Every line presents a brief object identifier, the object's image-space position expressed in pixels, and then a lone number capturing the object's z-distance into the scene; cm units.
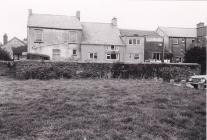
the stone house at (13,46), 5739
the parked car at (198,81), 2012
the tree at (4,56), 4745
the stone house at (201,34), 5144
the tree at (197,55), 4128
